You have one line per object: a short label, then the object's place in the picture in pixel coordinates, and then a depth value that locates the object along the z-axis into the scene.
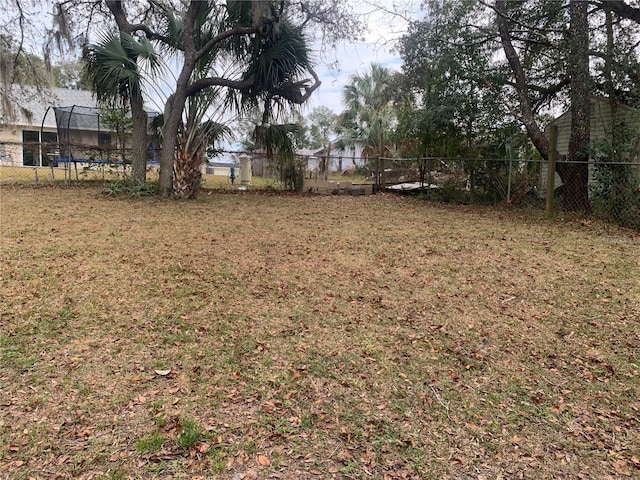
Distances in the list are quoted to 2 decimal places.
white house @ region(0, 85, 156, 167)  11.22
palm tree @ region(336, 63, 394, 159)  25.47
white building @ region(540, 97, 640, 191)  7.11
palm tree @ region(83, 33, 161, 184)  8.28
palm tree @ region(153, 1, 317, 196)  8.64
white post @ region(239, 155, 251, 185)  13.66
